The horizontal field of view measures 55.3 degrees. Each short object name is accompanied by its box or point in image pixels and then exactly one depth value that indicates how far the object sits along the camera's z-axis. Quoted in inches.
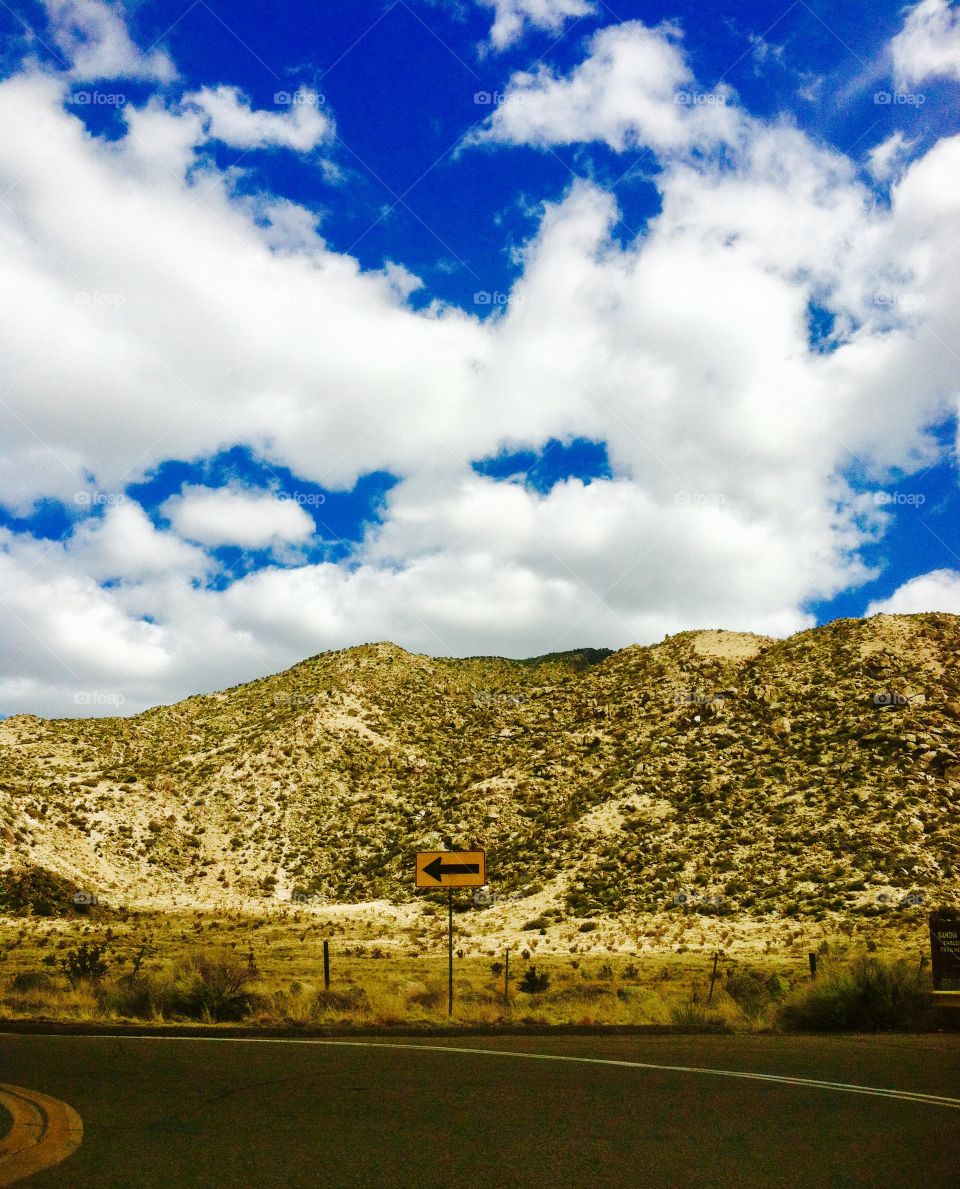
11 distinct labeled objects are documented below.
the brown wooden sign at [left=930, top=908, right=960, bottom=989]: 652.1
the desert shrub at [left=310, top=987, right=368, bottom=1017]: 705.8
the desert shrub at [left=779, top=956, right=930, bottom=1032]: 651.5
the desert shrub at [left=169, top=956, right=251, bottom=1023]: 691.4
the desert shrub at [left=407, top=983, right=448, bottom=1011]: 742.5
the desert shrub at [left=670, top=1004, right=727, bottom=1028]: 660.8
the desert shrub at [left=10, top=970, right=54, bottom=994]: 847.7
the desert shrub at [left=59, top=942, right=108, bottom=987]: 875.6
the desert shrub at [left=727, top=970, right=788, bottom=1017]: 724.0
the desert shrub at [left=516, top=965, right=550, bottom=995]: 927.9
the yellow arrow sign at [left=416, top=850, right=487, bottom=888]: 677.9
